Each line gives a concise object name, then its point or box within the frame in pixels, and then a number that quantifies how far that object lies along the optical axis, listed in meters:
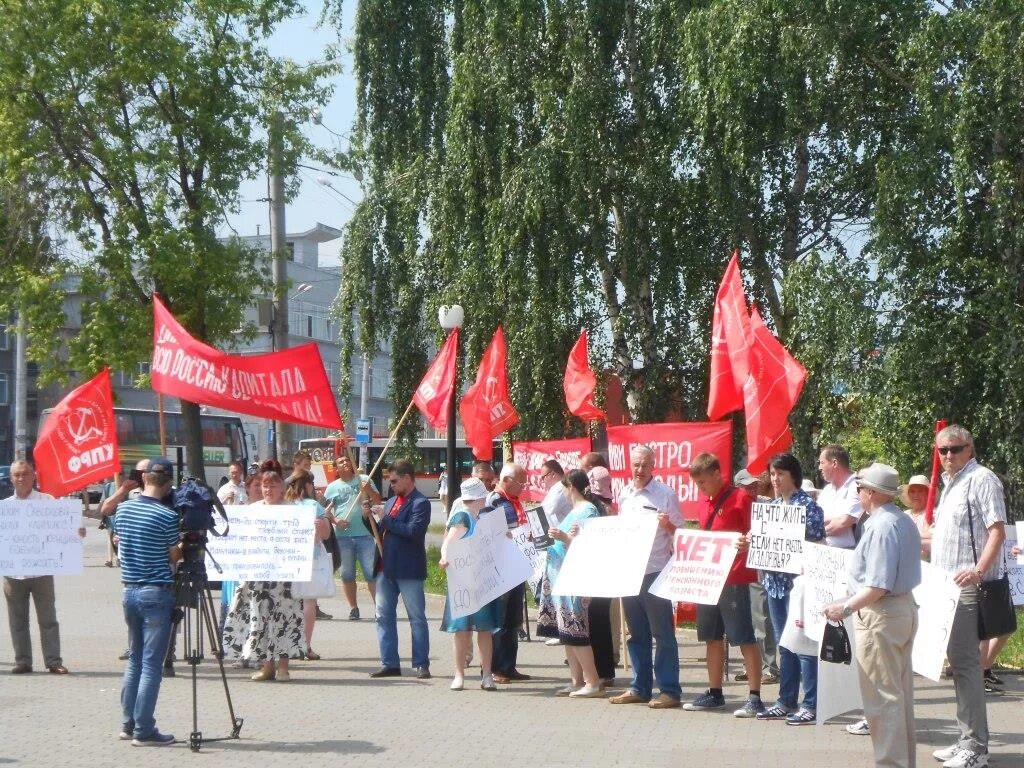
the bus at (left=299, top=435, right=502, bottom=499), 57.44
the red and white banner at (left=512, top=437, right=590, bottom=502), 18.70
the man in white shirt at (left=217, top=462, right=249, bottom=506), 15.98
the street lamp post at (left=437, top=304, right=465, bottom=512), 20.56
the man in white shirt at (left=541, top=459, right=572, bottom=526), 13.52
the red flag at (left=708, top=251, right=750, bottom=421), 13.36
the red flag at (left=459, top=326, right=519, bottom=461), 20.66
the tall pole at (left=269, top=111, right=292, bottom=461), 27.95
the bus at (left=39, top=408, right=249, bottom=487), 48.44
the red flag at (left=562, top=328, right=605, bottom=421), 20.41
